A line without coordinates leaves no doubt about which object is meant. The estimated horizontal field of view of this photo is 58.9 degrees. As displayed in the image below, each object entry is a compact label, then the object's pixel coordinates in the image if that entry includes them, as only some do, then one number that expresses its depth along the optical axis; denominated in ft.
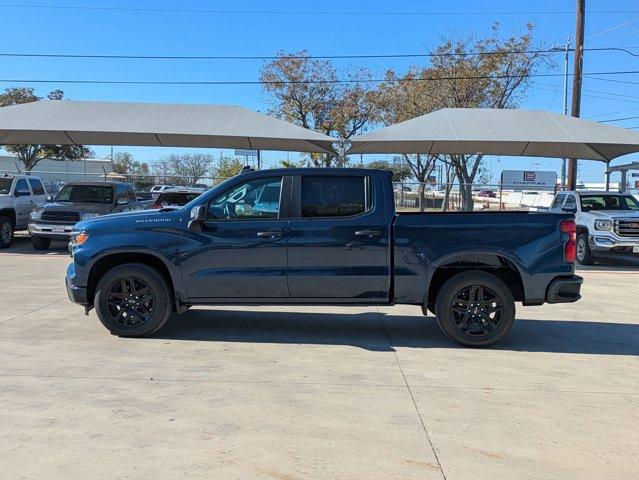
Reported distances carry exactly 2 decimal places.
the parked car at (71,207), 48.26
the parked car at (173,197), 50.29
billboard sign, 144.66
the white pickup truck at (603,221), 45.65
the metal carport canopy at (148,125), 53.88
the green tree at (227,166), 138.16
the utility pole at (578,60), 67.46
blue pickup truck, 20.83
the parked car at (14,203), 52.29
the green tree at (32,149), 130.93
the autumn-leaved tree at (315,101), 125.39
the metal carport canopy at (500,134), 52.65
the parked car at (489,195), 146.88
